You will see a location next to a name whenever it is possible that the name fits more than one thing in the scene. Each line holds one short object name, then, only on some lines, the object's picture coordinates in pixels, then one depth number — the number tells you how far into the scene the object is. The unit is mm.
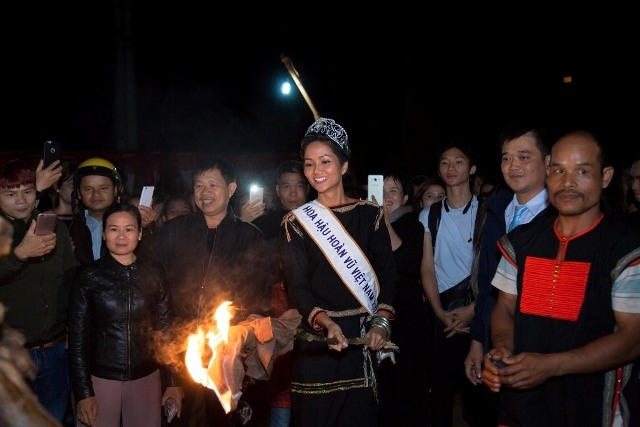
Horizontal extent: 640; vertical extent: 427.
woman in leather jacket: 4227
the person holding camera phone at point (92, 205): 5270
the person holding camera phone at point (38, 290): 4426
